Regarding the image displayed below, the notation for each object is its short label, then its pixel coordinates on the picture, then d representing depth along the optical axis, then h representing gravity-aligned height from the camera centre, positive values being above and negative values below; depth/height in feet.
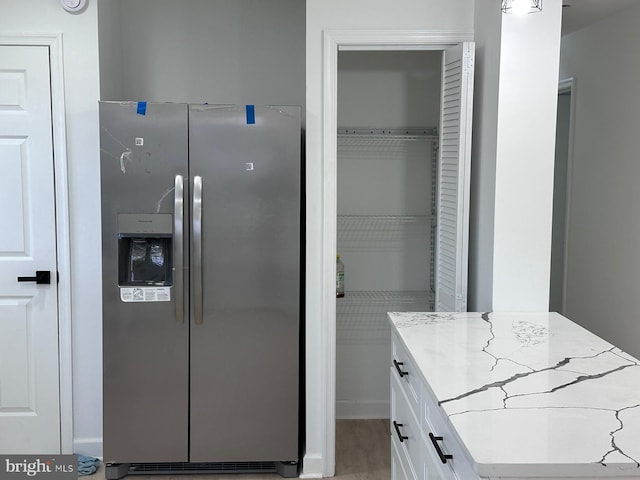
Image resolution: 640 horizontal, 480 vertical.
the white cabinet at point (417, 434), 5.65 -2.39
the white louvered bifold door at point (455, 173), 9.95 +0.13
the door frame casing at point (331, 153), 10.58 +0.42
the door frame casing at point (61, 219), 10.87 -0.65
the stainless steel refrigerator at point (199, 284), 10.40 -1.58
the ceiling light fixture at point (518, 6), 7.48 +1.90
